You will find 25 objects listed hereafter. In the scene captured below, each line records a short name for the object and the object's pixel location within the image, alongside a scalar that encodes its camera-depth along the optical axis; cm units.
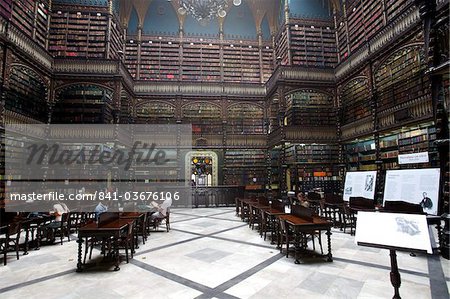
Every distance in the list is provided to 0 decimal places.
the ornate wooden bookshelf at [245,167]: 1197
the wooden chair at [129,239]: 364
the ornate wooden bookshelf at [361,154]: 885
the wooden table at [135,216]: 422
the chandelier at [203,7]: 770
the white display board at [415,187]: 401
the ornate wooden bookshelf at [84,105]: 983
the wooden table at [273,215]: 437
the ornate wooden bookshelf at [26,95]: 781
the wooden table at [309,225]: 333
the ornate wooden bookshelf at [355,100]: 909
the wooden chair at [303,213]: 361
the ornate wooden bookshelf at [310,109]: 1073
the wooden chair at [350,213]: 515
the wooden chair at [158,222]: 569
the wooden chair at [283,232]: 366
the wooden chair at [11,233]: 362
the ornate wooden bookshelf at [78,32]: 1026
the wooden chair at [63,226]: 480
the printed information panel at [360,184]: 621
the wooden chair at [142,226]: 469
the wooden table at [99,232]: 323
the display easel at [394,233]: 180
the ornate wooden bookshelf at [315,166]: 1021
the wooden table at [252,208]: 554
